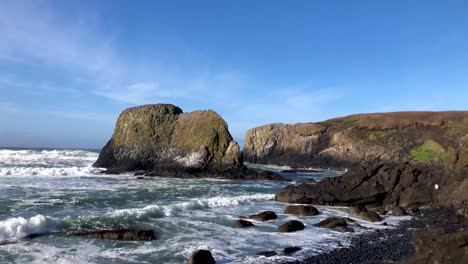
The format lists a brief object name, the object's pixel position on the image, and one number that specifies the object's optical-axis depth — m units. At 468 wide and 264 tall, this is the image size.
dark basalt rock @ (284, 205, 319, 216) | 20.33
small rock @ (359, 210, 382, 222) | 19.71
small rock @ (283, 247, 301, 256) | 13.12
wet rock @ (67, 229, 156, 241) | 14.33
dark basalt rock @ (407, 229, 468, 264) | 7.24
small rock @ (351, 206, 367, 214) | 21.52
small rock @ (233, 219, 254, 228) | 16.98
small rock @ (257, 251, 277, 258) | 12.75
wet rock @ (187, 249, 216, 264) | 11.17
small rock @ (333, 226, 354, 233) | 16.90
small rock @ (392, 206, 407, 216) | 21.64
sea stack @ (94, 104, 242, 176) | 40.38
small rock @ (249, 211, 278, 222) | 18.69
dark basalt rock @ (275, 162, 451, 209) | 24.66
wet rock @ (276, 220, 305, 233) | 16.36
